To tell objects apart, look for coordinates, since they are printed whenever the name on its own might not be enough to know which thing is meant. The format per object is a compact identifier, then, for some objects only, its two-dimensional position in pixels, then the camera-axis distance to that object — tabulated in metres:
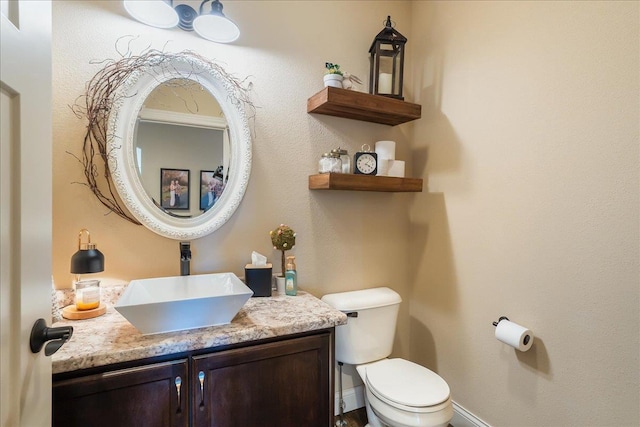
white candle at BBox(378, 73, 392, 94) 1.93
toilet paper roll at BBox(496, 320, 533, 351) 1.44
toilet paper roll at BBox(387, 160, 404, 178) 1.93
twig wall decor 1.39
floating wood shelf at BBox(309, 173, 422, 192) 1.70
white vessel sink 1.08
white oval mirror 1.45
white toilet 1.39
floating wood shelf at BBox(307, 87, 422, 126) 1.69
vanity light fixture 1.39
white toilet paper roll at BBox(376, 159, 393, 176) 1.90
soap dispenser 1.68
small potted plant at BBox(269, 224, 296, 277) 1.68
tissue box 1.59
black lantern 1.89
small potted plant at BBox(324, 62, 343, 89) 1.74
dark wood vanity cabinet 1.00
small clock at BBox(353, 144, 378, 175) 1.83
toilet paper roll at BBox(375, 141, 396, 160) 1.92
